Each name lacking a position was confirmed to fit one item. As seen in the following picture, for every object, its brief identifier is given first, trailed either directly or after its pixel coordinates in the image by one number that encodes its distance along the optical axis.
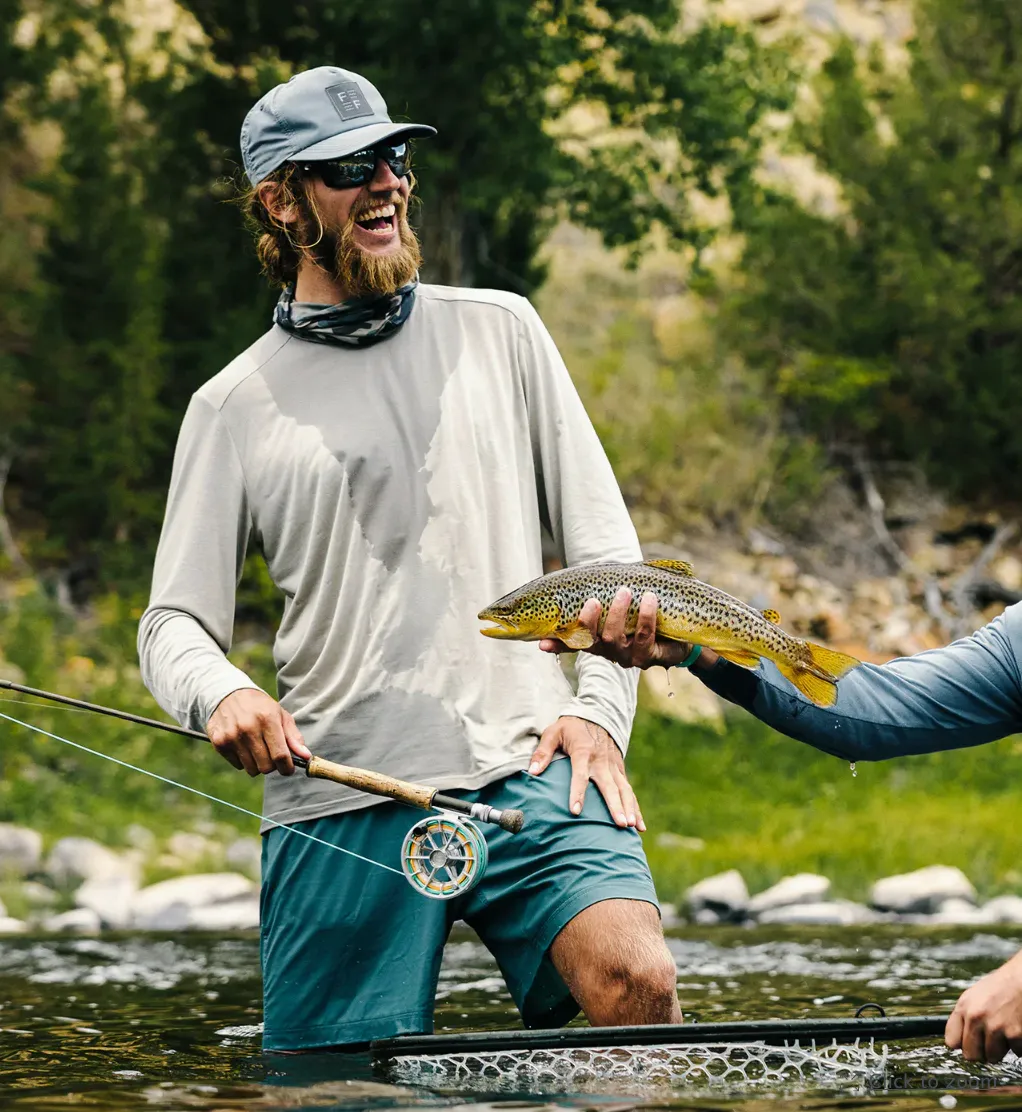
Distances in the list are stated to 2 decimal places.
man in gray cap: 3.72
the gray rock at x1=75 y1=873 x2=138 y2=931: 10.26
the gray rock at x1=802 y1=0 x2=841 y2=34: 39.84
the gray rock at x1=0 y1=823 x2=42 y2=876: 11.55
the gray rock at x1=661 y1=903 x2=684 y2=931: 10.21
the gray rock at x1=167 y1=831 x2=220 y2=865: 12.06
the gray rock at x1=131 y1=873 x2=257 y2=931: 10.23
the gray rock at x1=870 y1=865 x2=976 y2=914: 10.27
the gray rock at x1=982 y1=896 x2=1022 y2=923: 9.84
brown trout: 3.40
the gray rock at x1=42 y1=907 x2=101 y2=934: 10.04
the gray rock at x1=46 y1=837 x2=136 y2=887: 11.46
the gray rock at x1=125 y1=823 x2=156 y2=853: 12.26
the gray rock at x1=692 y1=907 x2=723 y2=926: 10.12
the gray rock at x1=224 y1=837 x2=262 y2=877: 11.94
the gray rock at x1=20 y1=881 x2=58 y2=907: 10.78
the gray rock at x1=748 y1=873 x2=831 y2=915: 10.28
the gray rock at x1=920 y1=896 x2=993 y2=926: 9.76
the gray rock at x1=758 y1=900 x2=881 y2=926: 10.00
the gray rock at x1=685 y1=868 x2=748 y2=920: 10.25
